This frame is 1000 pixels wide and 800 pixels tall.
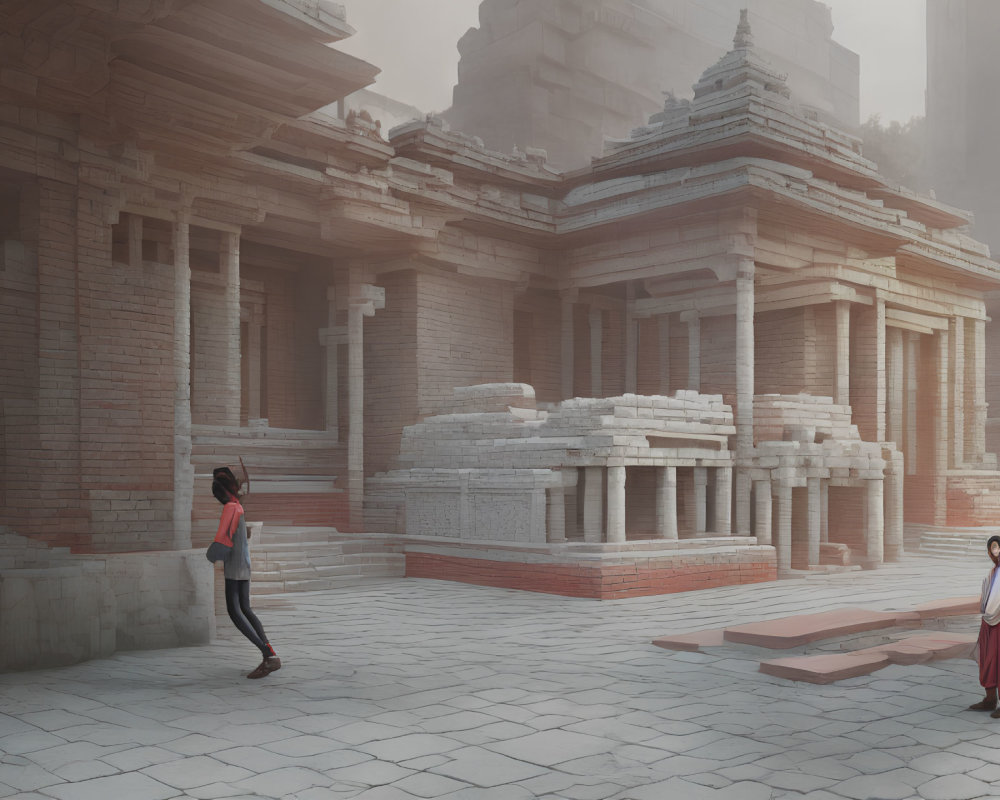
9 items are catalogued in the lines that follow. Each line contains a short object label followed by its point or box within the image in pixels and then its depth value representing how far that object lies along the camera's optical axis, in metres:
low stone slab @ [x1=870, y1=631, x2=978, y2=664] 6.73
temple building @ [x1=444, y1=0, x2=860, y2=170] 32.00
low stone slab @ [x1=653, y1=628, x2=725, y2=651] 7.24
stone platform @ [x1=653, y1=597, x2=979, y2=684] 6.29
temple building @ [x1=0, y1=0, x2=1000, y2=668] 9.58
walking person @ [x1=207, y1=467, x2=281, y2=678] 6.09
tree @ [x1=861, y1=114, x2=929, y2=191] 40.47
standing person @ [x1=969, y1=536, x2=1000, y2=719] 5.24
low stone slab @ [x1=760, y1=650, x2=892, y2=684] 6.12
